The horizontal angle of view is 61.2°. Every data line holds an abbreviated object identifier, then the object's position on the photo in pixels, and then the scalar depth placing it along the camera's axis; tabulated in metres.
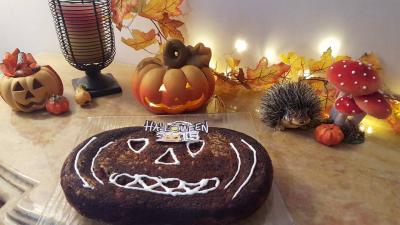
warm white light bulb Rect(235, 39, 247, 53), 1.05
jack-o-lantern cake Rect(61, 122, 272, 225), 0.54
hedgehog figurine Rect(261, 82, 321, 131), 0.81
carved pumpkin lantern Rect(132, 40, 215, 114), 0.85
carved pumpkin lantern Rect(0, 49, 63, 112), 0.87
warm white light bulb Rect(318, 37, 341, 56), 0.95
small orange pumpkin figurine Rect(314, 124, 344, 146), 0.79
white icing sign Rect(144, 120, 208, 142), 0.70
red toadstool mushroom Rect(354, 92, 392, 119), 0.72
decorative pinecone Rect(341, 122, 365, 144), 0.81
